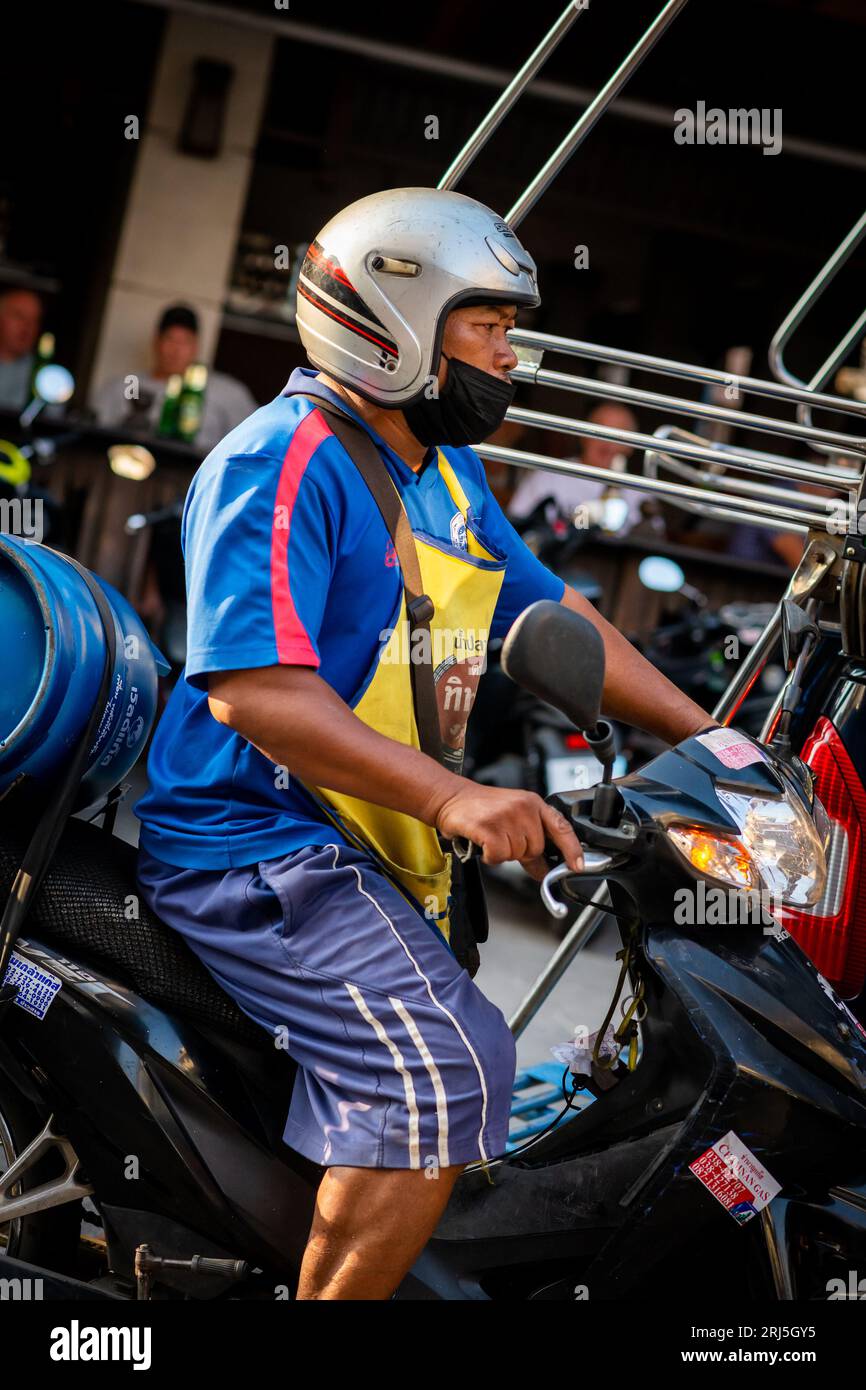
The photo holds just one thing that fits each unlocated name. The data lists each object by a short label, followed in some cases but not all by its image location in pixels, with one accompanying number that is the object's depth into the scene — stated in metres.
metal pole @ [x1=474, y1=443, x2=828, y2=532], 2.69
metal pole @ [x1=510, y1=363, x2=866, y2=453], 2.56
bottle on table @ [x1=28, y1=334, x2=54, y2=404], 7.99
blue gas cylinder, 2.08
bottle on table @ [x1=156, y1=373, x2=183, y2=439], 7.61
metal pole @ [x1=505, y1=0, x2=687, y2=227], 2.60
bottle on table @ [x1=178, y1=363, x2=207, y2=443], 7.73
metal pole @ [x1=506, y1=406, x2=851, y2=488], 2.61
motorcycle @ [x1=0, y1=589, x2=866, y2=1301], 1.91
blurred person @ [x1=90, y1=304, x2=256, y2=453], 7.91
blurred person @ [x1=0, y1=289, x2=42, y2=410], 7.72
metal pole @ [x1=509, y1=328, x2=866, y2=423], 2.56
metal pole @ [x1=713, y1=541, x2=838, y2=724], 2.50
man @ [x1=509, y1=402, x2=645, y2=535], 7.26
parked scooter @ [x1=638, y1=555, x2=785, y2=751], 5.41
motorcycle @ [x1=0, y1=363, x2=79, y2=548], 6.39
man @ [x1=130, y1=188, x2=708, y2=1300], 1.88
